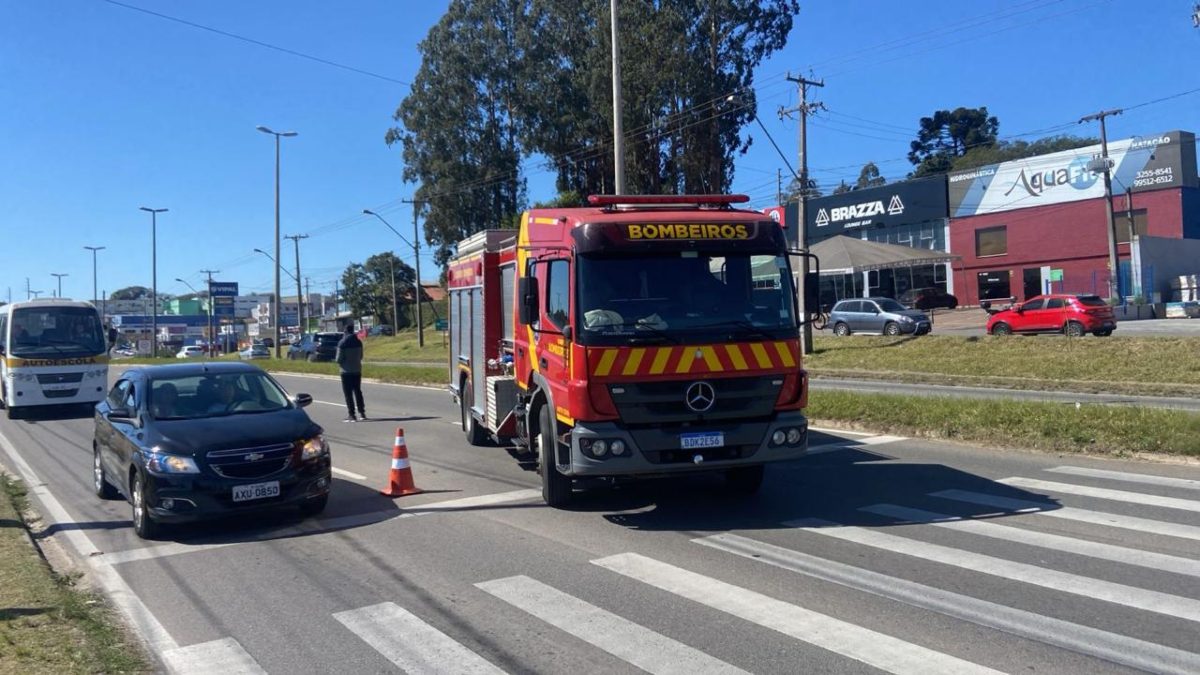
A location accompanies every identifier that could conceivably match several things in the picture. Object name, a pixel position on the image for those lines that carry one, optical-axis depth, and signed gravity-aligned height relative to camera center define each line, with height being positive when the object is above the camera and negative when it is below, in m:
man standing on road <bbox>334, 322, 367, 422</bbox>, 18.47 -0.10
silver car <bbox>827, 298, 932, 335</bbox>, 34.62 +0.95
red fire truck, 8.36 +0.07
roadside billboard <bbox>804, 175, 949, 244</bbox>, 58.19 +8.65
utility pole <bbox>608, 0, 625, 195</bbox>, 21.73 +5.40
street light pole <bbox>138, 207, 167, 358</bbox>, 66.62 +7.87
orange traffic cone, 10.49 -1.28
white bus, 21.53 +0.36
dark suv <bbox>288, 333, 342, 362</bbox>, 51.59 +0.83
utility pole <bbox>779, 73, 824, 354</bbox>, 30.45 +6.00
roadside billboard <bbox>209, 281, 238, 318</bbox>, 97.27 +7.27
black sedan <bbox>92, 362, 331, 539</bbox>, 8.41 -0.75
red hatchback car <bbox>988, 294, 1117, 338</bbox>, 29.48 +0.67
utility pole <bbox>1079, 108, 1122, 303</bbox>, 43.38 +6.26
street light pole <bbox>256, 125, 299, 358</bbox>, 47.06 +6.87
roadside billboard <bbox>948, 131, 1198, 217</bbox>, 49.25 +8.81
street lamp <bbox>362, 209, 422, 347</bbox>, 51.47 +5.18
